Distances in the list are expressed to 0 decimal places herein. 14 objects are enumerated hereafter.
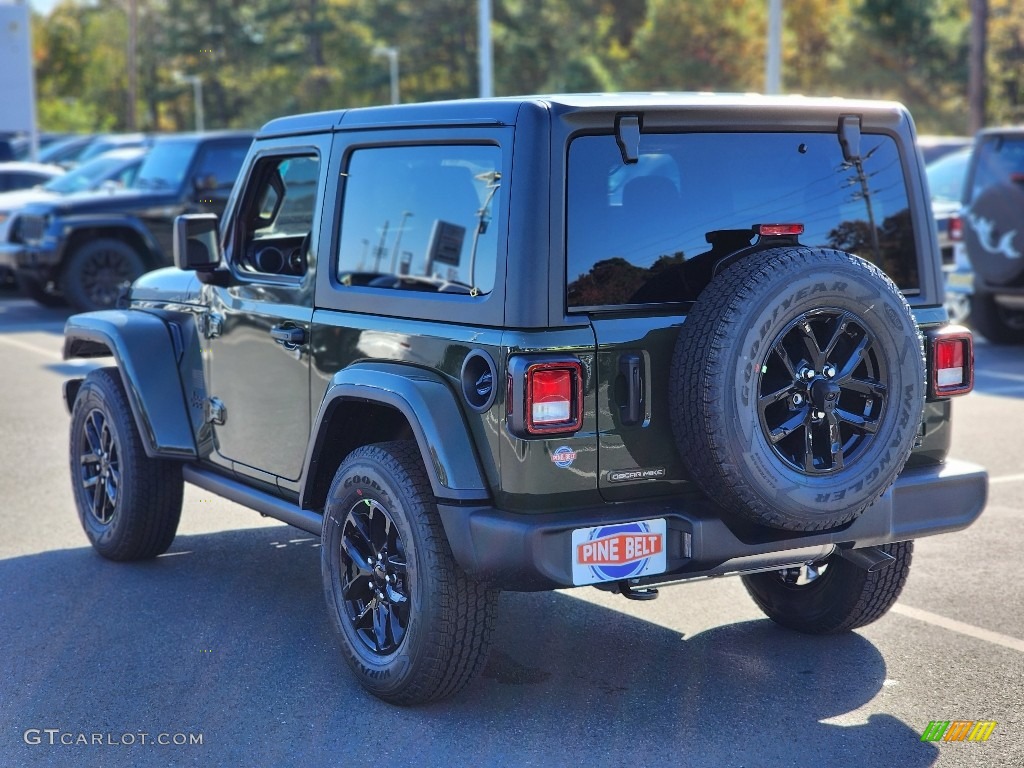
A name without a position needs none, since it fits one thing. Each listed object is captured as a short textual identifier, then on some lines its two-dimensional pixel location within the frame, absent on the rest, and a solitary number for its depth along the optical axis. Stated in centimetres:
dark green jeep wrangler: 385
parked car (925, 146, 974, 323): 1234
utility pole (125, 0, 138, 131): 6175
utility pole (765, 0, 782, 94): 1977
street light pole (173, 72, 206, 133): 7714
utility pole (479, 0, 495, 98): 2465
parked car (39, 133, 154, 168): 2483
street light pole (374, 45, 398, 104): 5882
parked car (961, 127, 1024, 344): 1165
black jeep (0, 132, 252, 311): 1519
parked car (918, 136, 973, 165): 1691
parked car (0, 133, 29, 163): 3166
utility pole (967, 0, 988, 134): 2961
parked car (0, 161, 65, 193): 2048
